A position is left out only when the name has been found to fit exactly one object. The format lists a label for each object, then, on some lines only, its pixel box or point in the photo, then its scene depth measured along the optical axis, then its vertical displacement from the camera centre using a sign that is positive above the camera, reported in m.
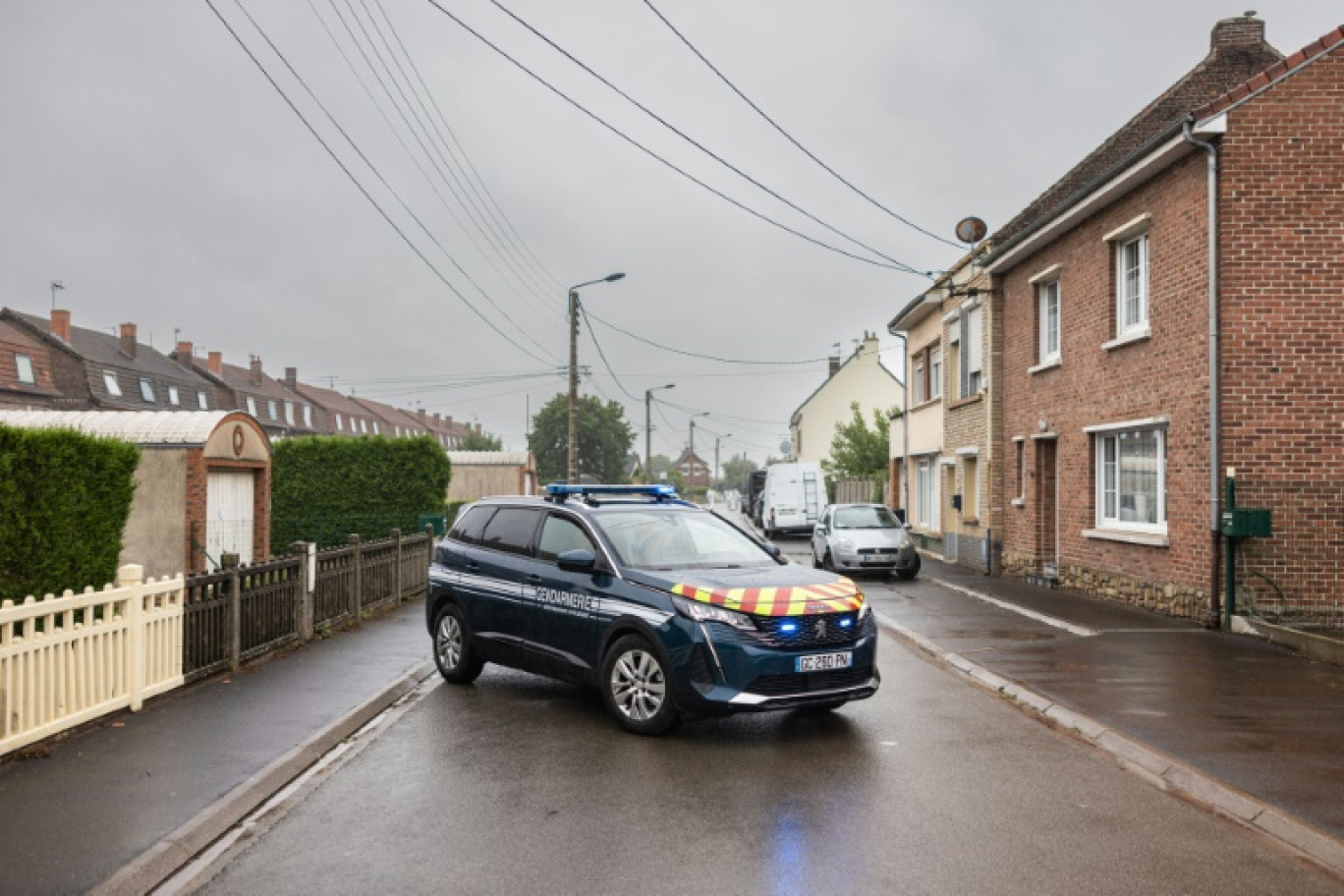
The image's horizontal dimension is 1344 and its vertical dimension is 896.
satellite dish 21.77 +4.84
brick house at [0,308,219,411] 52.56 +4.79
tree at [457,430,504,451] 101.94 +2.07
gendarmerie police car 7.05 -1.06
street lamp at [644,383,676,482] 55.59 +1.66
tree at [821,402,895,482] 43.41 +0.70
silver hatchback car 20.20 -1.48
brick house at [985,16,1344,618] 12.28 +1.60
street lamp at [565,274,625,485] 28.39 +1.65
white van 37.34 -1.14
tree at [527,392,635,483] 96.25 +2.27
